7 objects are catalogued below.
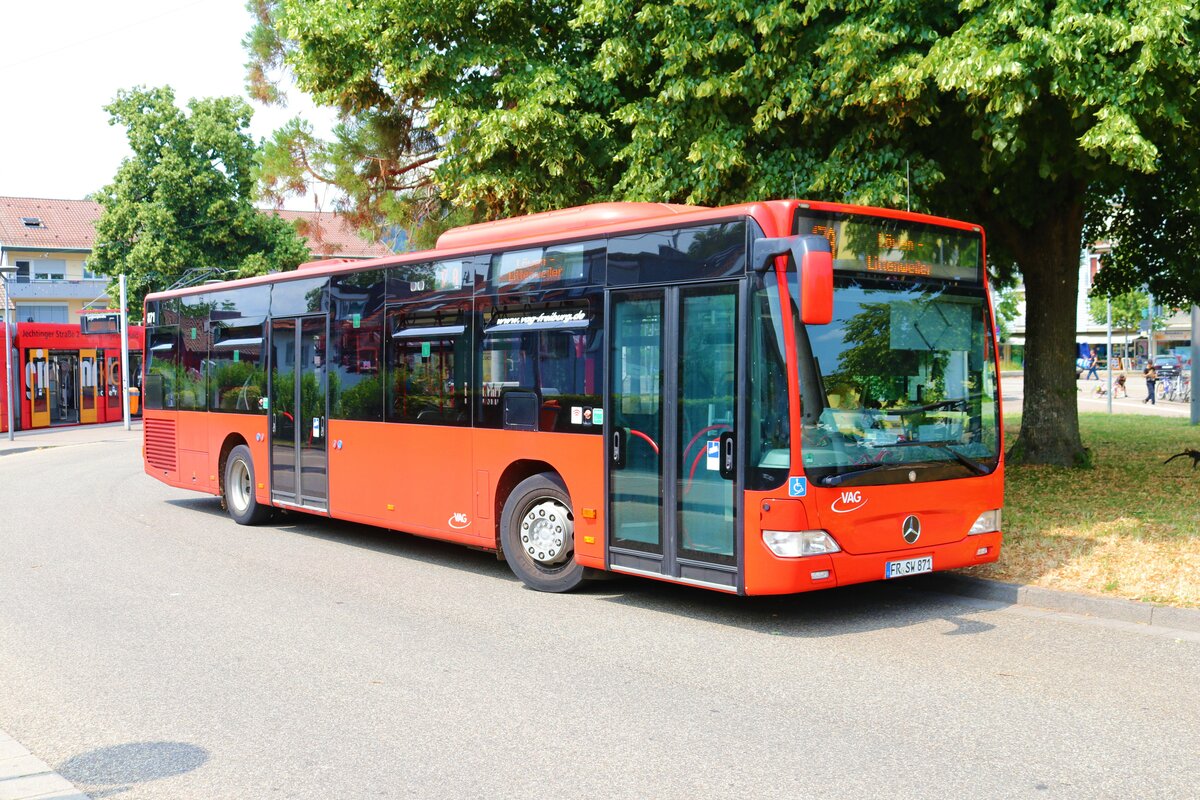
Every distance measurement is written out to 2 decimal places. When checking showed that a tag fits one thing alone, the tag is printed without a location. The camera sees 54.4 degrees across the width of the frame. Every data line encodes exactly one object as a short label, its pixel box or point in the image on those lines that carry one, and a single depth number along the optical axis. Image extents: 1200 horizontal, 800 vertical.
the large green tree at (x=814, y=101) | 10.20
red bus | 7.63
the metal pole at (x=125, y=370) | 38.66
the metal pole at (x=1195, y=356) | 27.14
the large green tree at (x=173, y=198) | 44.00
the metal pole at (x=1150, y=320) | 61.77
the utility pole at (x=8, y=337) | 32.56
